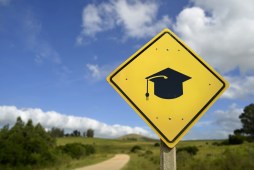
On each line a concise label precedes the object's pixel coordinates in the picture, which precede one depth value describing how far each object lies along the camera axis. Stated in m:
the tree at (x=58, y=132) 120.03
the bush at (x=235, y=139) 41.72
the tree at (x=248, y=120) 60.99
